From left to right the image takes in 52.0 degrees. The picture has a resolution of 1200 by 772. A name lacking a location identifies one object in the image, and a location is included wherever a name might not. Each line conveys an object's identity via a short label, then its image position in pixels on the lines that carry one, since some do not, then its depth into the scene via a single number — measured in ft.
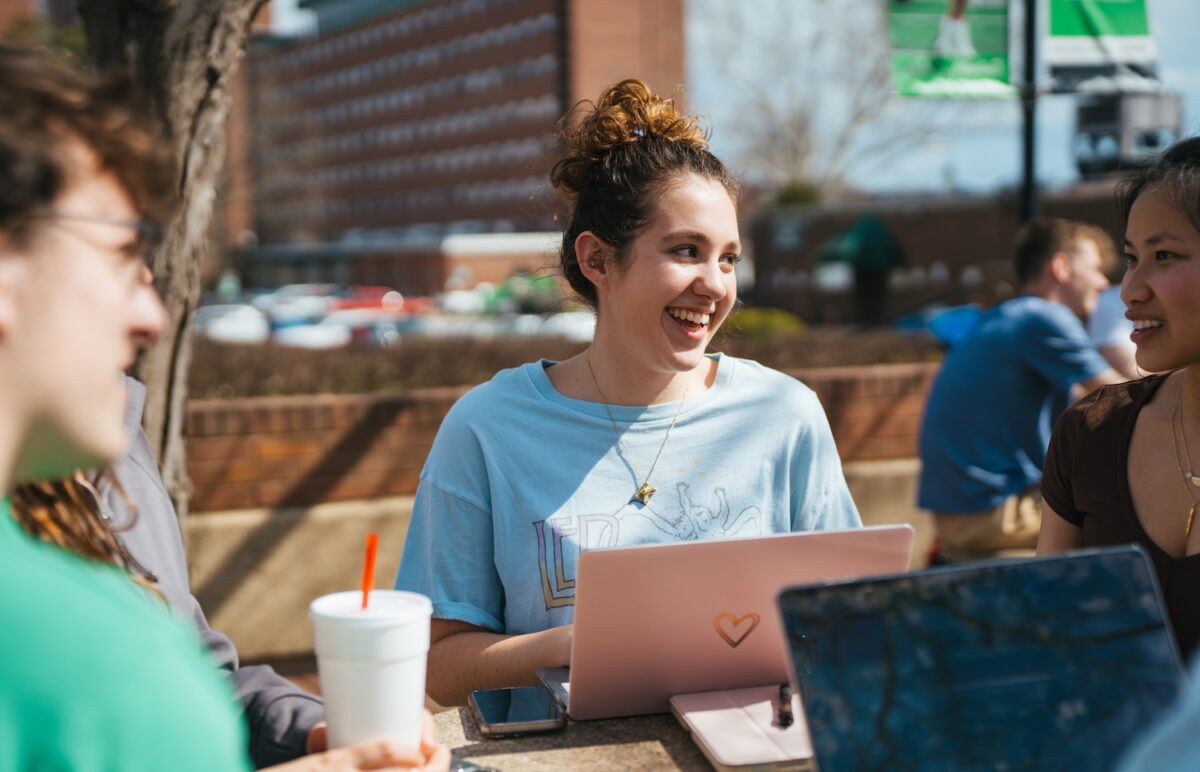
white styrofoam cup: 4.31
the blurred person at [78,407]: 3.01
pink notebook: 5.44
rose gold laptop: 5.76
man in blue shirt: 16.39
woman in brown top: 7.07
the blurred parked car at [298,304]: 96.43
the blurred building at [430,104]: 236.02
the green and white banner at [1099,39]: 19.38
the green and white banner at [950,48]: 19.51
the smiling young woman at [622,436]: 8.04
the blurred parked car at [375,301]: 124.57
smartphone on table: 6.07
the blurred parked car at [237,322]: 89.04
